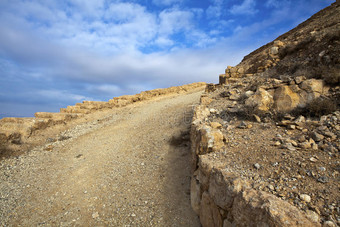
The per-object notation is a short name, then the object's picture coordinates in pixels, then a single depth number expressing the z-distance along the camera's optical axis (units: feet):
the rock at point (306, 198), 7.73
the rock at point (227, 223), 9.89
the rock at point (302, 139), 11.76
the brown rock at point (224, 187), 9.67
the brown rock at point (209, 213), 11.39
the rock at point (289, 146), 11.22
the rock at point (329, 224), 6.58
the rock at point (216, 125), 17.61
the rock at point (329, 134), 11.02
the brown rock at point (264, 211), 7.04
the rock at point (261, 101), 17.17
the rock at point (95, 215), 16.94
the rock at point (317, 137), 11.30
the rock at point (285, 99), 16.14
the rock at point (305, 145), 10.98
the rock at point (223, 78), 33.63
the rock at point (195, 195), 14.80
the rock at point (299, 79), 17.35
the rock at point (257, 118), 16.58
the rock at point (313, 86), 15.85
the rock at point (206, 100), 25.45
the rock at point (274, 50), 28.94
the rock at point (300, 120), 13.77
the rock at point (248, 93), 20.96
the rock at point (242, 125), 16.37
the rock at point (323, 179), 8.41
